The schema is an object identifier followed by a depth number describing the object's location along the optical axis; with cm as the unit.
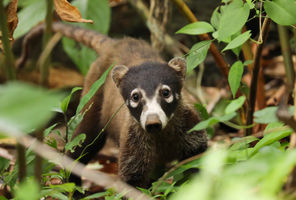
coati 775
